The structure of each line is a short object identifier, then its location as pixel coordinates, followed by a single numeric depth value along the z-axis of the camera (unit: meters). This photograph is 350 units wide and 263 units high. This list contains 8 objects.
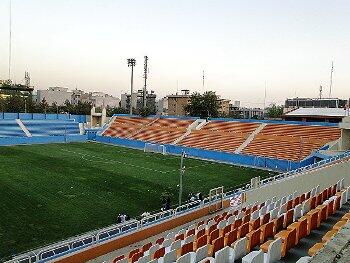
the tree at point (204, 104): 74.69
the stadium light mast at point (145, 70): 71.38
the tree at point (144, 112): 65.18
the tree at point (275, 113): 129.75
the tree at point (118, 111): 109.34
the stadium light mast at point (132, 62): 71.31
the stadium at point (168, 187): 11.46
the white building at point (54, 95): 169.12
